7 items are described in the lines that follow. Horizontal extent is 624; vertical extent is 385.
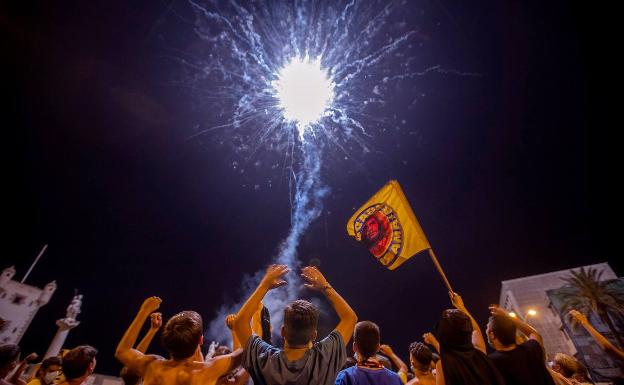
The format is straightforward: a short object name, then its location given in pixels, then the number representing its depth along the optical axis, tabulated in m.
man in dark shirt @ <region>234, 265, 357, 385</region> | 2.52
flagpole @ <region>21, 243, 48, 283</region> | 43.09
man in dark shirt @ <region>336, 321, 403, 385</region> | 3.04
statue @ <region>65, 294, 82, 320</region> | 31.81
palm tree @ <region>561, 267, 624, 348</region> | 29.77
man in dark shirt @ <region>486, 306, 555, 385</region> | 3.09
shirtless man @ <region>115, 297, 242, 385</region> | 2.96
